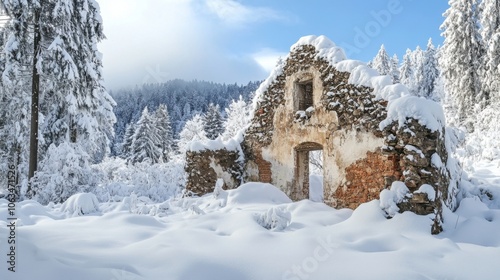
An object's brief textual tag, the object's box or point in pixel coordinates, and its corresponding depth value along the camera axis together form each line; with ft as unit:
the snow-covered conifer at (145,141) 116.88
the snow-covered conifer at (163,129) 128.84
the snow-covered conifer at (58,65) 42.78
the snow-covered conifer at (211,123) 134.92
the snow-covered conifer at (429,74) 139.85
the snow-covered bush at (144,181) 45.50
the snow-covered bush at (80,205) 26.05
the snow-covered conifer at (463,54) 77.56
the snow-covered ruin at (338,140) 22.03
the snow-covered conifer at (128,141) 138.35
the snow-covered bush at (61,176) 39.70
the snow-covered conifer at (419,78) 138.92
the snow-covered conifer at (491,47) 68.03
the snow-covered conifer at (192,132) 122.14
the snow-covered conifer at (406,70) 168.81
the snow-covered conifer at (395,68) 165.93
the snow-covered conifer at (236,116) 111.15
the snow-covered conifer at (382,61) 155.48
